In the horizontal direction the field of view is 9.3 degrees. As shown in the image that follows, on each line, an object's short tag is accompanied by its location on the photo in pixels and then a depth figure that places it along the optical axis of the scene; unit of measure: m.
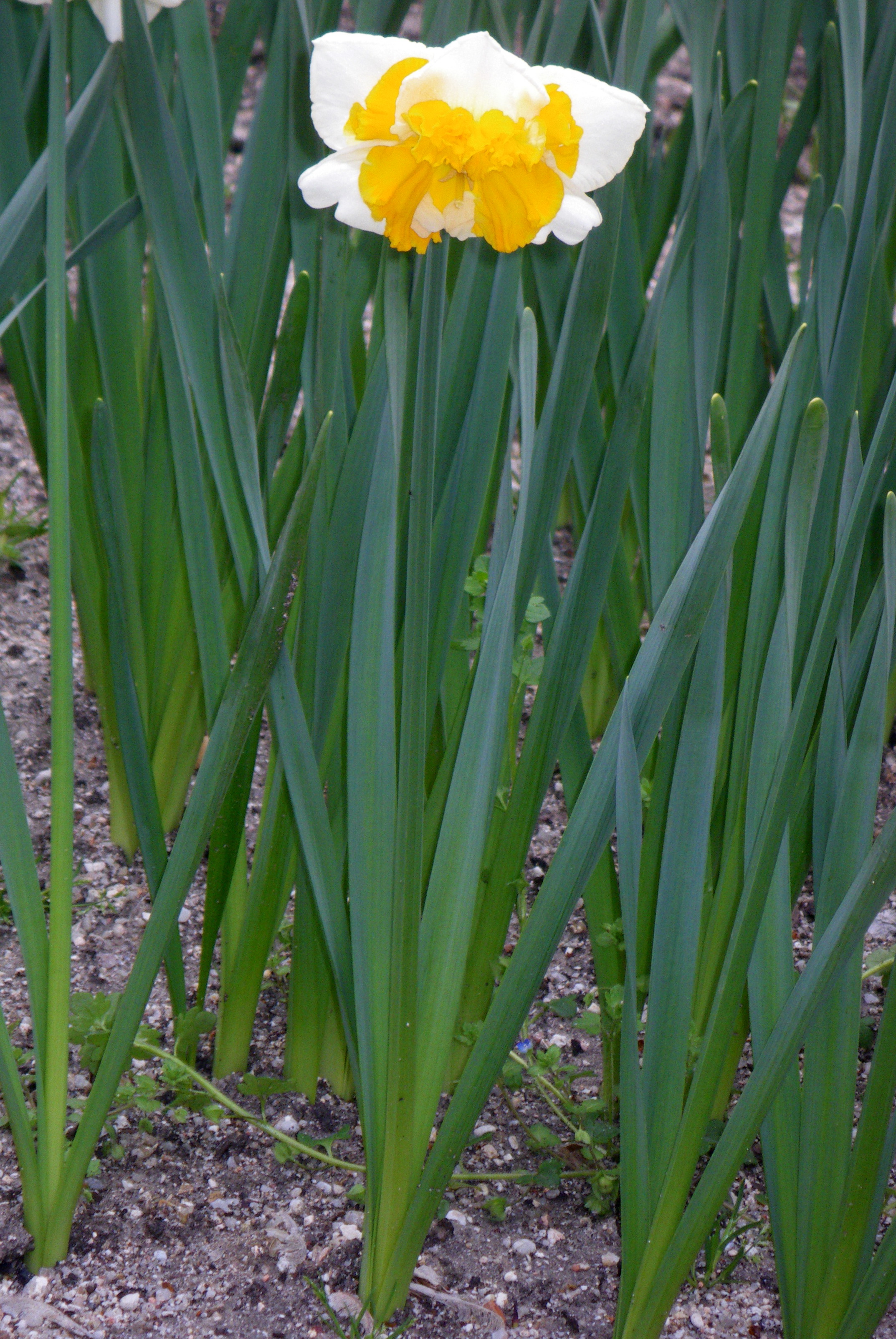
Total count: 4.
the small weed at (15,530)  2.45
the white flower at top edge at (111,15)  1.77
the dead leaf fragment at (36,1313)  1.76
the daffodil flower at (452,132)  1.65
